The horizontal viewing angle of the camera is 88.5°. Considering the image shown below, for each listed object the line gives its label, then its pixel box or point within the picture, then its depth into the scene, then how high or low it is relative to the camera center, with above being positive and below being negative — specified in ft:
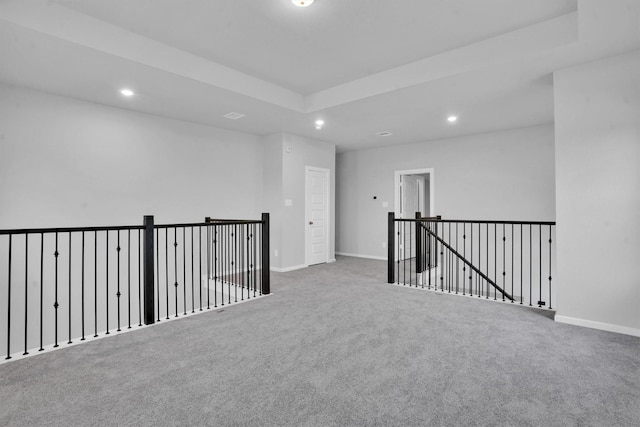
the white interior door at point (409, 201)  26.02 +0.83
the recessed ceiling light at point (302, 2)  9.07 +5.83
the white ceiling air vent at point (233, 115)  16.96 +5.07
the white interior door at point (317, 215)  22.58 -0.23
